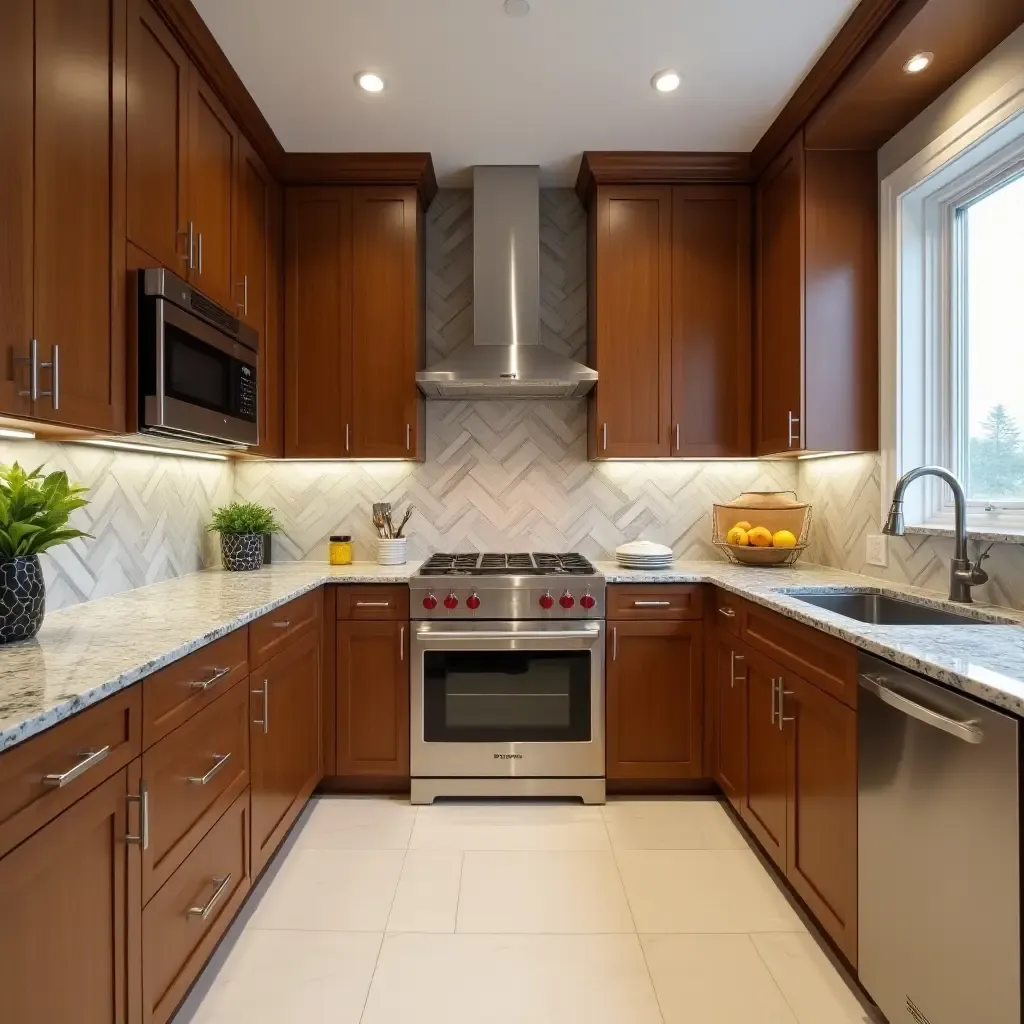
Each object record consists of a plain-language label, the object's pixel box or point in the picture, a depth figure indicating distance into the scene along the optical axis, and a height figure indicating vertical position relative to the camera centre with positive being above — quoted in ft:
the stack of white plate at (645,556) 9.59 -0.63
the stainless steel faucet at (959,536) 6.22 -0.22
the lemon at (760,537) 9.48 -0.35
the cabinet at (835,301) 8.52 +2.74
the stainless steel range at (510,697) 8.84 -2.49
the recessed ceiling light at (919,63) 6.60 +4.56
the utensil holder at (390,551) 10.22 -0.61
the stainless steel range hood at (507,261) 10.21 +3.90
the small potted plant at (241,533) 9.50 -0.31
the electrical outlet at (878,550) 8.21 -0.46
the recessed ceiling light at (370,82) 7.82 +5.15
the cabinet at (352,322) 9.95 +2.87
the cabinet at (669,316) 10.01 +2.98
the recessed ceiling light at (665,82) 7.84 +5.18
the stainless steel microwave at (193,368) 5.95 +1.50
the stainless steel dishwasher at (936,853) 3.67 -2.16
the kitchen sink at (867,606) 7.22 -1.06
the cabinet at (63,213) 4.44 +2.21
